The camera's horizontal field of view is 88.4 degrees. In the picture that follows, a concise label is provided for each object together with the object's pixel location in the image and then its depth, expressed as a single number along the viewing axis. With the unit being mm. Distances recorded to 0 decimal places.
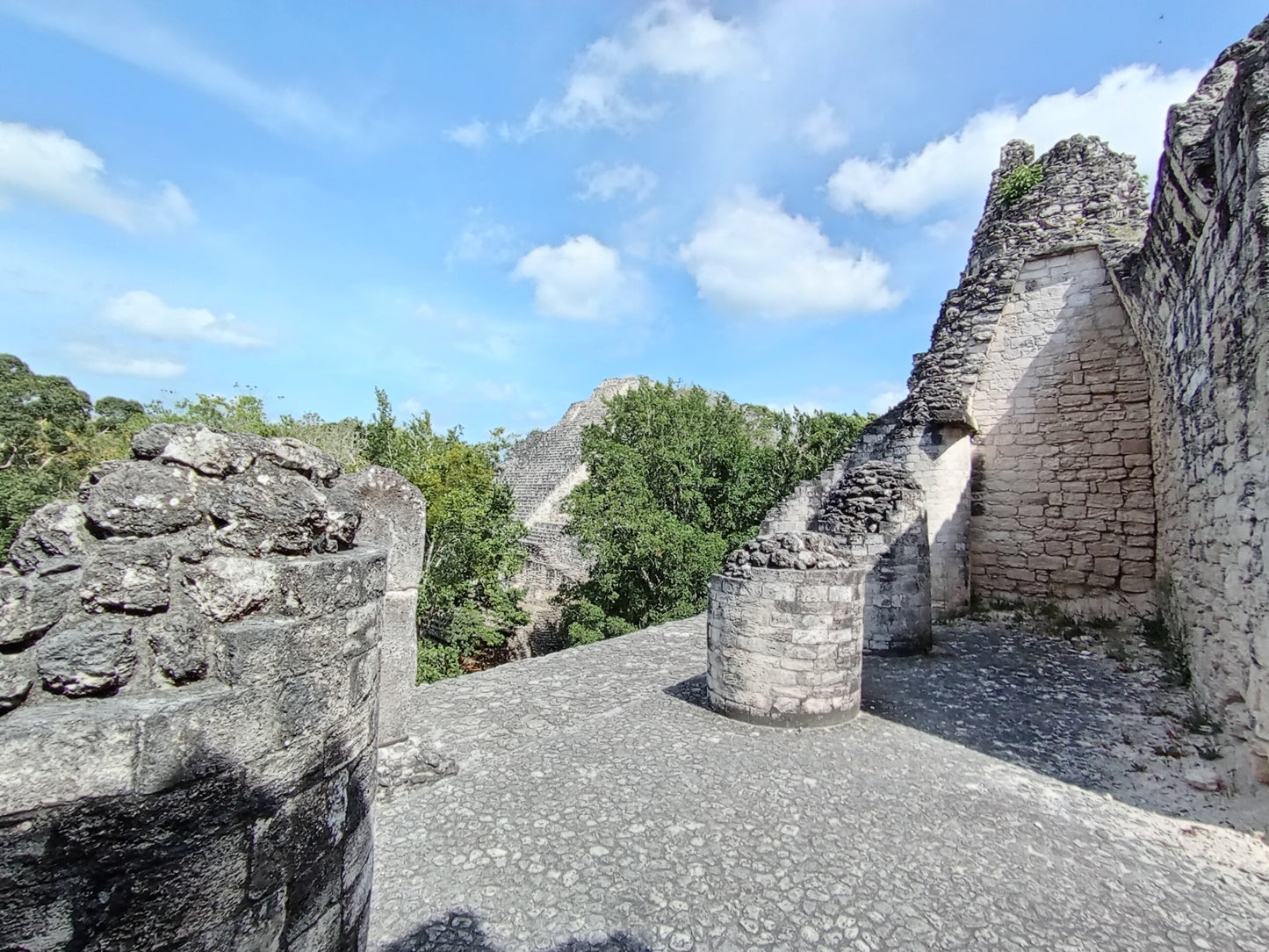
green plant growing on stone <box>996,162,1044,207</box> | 10432
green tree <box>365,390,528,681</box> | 14789
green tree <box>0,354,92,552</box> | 16547
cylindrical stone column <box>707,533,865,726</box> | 5660
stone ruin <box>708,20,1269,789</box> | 4746
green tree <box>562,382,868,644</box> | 16844
